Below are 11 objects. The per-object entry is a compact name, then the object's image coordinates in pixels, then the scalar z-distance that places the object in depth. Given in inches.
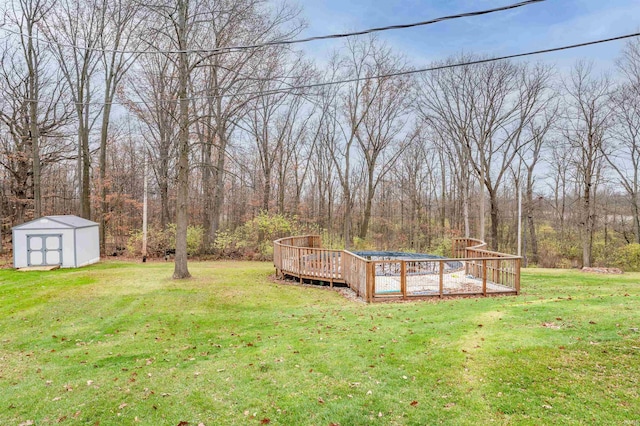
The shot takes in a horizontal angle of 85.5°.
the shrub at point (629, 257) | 703.1
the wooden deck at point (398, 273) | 339.4
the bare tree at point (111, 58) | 714.2
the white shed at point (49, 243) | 503.2
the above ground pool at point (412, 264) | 384.8
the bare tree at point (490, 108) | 774.5
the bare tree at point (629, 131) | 710.5
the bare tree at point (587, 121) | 741.9
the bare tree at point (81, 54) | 705.6
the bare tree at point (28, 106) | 651.8
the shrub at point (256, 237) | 746.2
